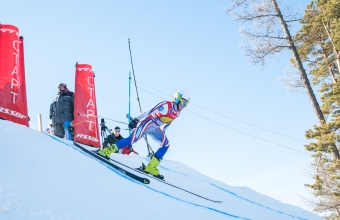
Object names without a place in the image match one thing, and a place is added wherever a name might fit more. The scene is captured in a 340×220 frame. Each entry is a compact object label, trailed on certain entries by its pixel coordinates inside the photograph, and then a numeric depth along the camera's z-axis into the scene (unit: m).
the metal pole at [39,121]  10.62
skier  6.03
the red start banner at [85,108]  8.34
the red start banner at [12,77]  6.50
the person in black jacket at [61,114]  8.05
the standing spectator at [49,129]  8.79
